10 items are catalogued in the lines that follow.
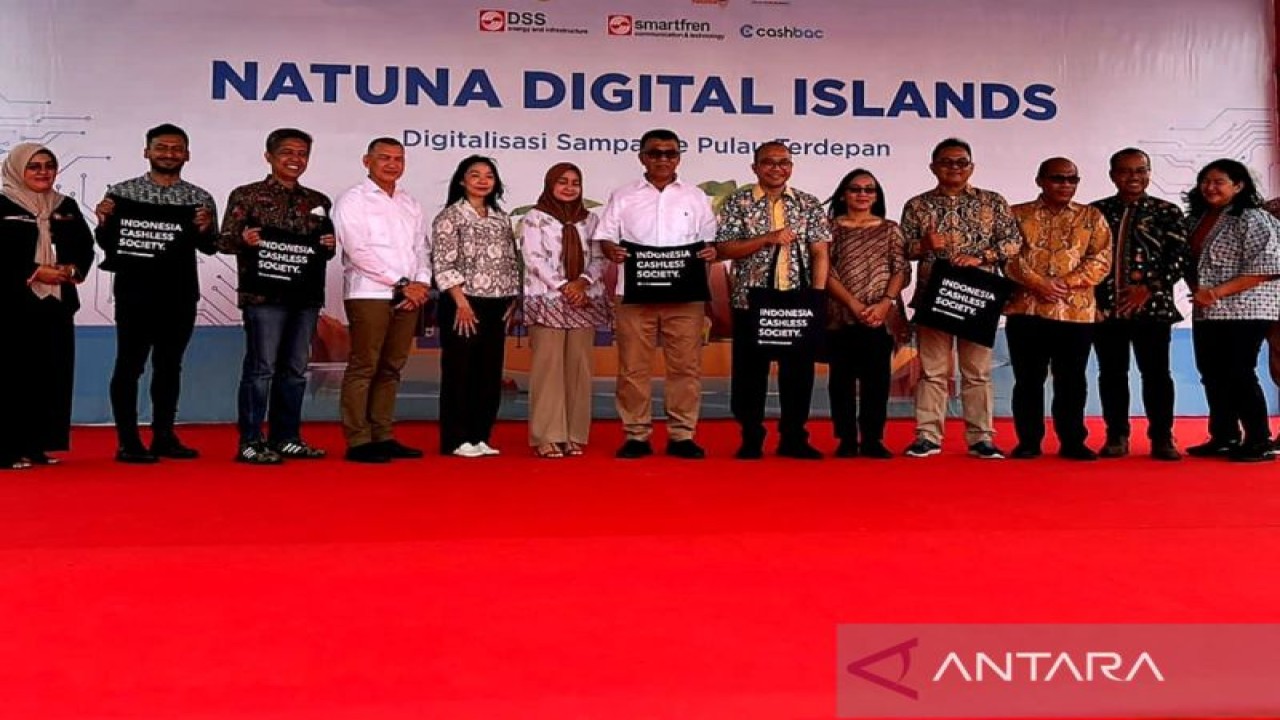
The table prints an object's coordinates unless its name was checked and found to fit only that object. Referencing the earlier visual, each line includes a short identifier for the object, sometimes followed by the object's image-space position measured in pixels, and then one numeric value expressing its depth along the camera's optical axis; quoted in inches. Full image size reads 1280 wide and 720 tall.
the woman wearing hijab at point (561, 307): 187.8
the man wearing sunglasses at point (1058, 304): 185.0
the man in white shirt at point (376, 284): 179.6
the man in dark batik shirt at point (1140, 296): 188.2
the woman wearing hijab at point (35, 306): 168.2
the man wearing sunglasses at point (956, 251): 185.8
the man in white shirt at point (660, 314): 184.9
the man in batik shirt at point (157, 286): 175.5
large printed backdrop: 233.5
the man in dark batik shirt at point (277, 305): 173.6
